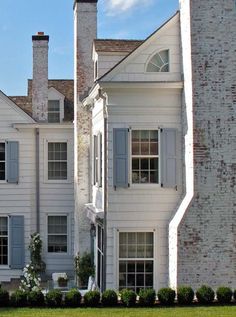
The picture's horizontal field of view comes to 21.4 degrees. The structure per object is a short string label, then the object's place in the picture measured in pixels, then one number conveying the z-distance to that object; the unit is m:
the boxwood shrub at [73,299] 17.55
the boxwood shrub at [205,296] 17.34
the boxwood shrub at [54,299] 17.56
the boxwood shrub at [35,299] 17.58
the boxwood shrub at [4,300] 17.70
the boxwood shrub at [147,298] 17.42
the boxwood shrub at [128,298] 17.34
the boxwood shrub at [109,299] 17.42
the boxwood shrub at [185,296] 17.33
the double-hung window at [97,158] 21.63
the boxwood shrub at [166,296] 17.38
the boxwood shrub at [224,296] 17.42
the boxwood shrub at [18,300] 17.64
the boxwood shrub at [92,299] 17.52
